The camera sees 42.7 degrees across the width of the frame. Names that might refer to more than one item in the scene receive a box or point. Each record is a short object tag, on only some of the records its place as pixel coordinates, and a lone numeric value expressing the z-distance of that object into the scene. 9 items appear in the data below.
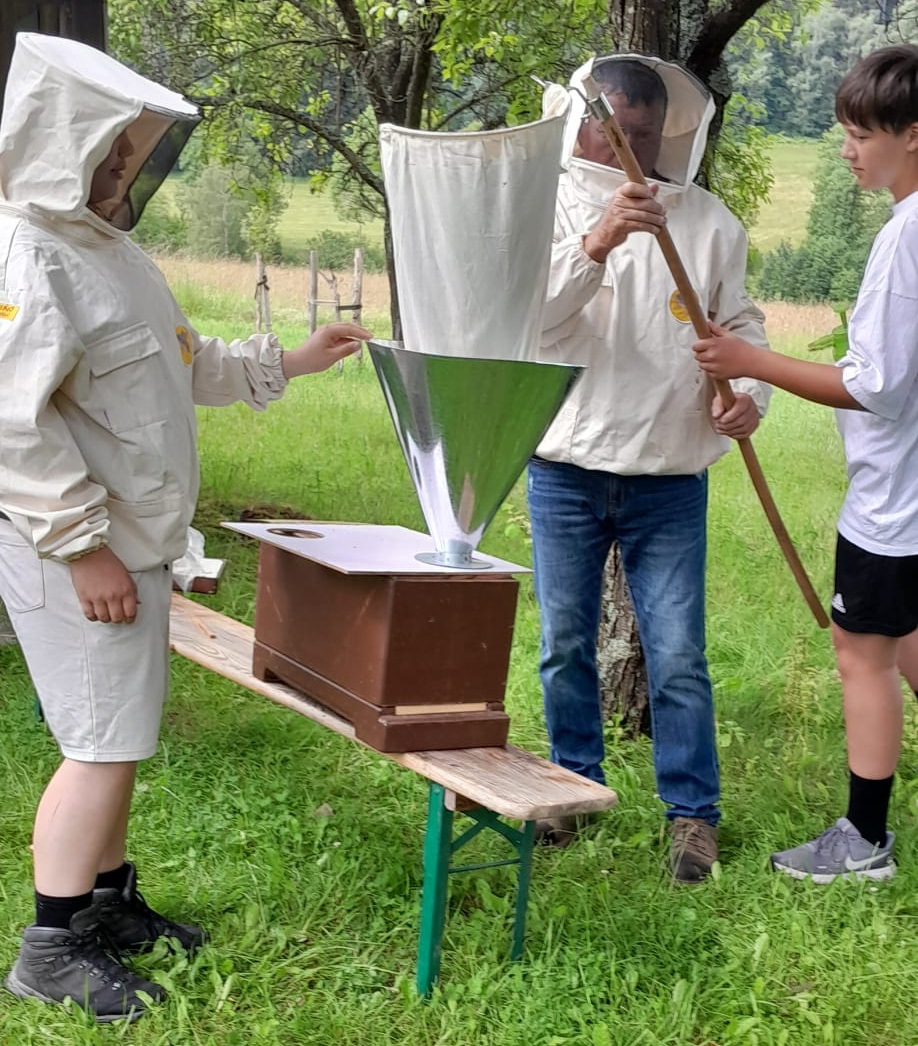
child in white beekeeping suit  2.20
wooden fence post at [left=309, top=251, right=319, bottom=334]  16.96
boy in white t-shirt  2.65
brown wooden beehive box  2.52
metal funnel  2.39
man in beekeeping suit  2.81
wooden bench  2.38
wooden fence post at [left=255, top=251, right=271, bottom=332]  17.22
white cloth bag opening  2.27
